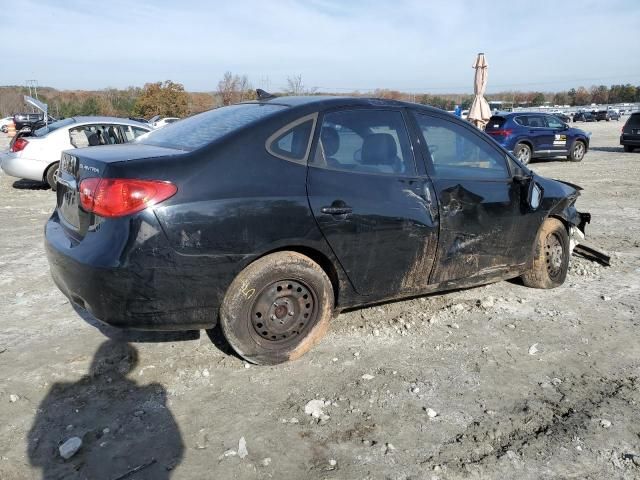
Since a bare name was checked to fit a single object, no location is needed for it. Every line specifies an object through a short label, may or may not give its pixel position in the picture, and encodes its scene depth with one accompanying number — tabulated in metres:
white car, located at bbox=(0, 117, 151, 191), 10.31
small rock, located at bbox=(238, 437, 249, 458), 2.67
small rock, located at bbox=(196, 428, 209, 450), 2.73
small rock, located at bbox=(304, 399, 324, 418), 3.02
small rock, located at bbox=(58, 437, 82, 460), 2.62
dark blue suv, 16.25
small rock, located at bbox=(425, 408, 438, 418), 3.02
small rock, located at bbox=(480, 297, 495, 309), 4.63
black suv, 19.40
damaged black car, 2.96
